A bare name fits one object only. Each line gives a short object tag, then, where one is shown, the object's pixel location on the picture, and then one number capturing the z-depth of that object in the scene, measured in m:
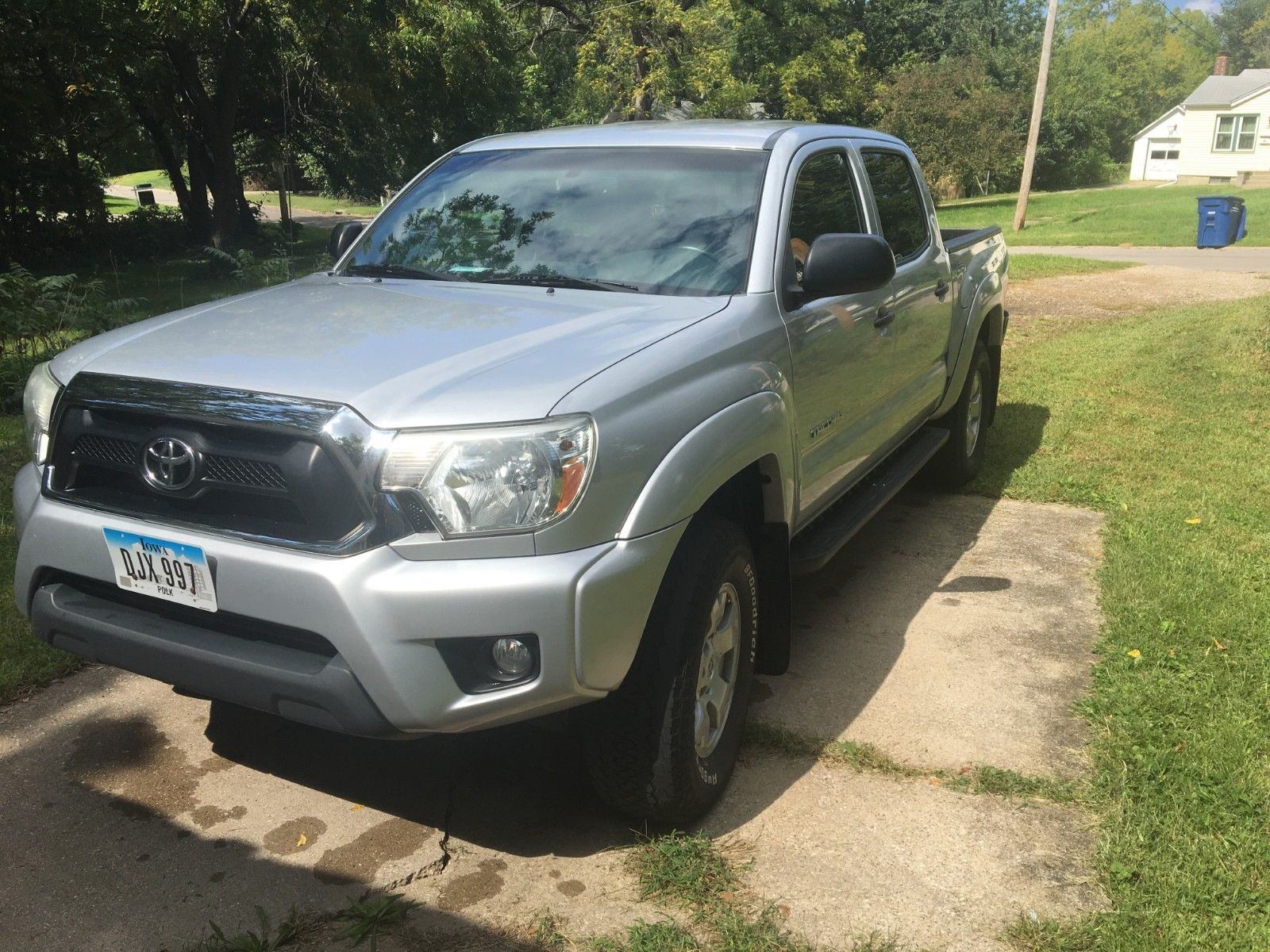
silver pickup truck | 2.47
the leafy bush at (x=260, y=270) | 10.02
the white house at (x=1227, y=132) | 49.59
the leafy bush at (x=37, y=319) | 7.91
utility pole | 24.99
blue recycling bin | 20.86
